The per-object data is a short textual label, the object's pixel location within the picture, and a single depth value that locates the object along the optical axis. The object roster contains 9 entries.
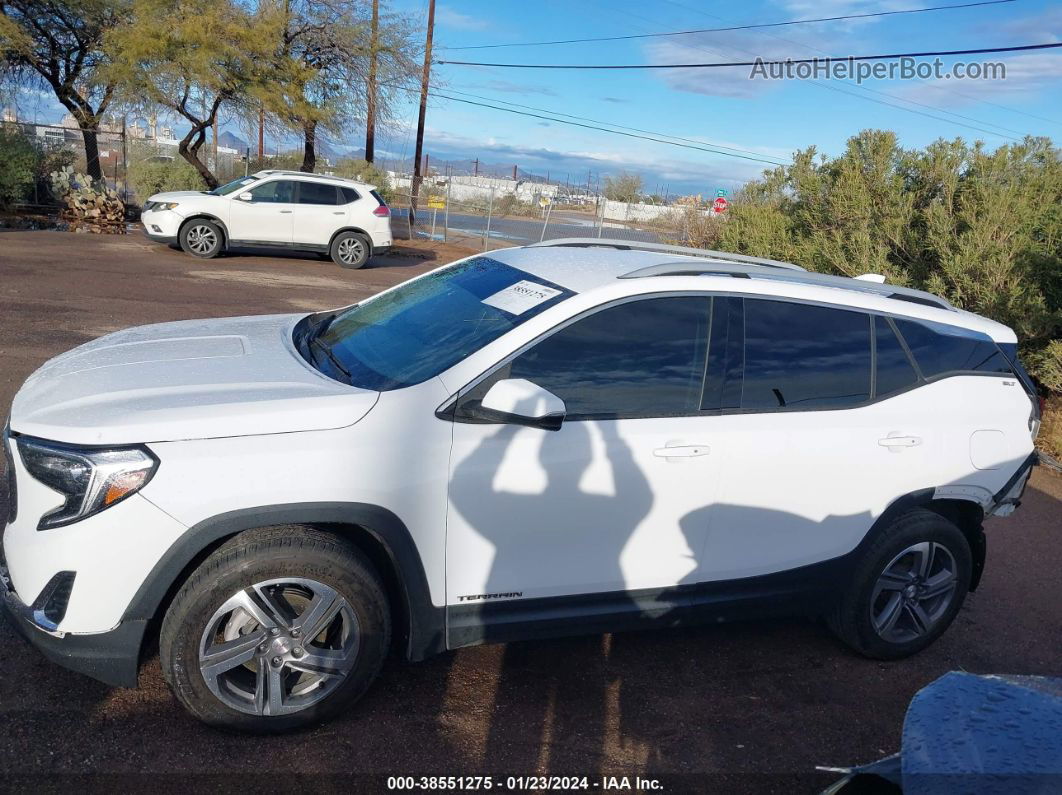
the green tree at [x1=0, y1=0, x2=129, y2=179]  22.80
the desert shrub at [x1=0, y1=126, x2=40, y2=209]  19.12
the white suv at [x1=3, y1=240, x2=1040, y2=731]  2.95
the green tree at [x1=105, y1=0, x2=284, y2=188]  21.19
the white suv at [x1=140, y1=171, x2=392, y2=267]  16.33
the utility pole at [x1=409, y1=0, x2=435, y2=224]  26.95
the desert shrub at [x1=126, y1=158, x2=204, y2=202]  22.89
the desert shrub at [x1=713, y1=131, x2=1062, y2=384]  8.89
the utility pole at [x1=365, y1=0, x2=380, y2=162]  24.97
